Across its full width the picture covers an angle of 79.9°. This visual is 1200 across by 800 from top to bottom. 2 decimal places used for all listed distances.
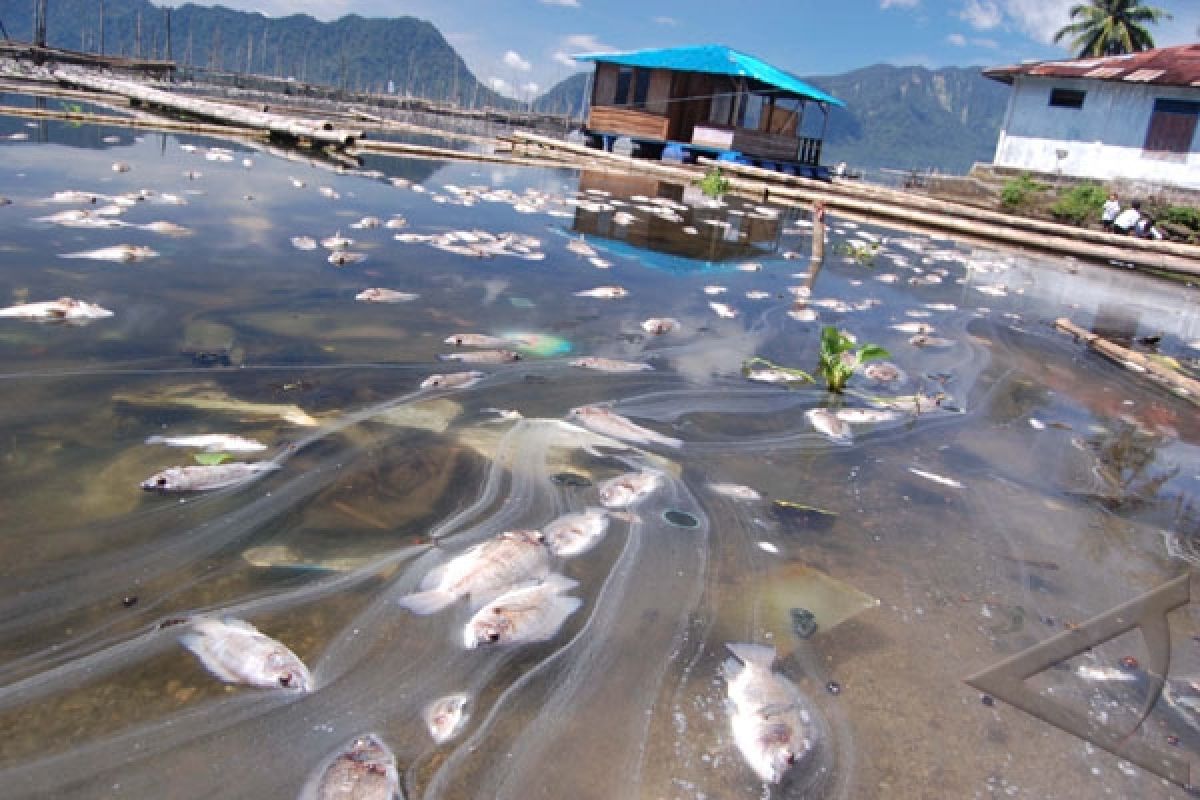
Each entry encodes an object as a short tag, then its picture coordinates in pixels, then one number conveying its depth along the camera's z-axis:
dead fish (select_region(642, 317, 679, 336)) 6.13
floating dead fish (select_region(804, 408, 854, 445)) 4.48
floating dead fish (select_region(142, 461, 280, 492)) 2.96
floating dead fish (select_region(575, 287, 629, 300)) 7.01
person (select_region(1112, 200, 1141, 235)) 20.77
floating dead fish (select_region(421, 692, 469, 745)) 2.09
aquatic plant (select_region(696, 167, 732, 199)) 18.80
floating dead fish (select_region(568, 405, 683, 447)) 4.10
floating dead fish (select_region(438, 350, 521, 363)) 4.84
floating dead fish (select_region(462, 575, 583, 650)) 2.45
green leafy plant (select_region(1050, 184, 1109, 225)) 22.97
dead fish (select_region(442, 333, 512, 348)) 5.14
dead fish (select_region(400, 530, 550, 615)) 2.62
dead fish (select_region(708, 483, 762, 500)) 3.62
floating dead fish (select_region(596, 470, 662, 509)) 3.40
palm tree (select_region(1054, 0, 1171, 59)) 44.34
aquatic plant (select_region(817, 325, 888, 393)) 5.22
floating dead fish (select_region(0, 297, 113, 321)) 4.41
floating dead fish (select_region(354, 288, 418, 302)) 5.80
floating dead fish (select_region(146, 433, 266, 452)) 3.28
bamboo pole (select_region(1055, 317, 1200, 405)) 6.34
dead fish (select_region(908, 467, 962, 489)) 4.05
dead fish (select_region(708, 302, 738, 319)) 7.06
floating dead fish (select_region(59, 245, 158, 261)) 5.89
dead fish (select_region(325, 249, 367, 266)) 6.77
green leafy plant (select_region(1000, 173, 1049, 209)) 24.78
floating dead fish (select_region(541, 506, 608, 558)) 3.03
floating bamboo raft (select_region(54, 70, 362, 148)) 16.75
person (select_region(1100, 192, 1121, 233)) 21.88
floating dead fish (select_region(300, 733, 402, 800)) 1.83
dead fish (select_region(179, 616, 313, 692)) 2.15
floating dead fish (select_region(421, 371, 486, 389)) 4.34
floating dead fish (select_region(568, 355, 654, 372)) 5.05
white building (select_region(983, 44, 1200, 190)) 26.62
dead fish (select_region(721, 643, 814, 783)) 2.11
